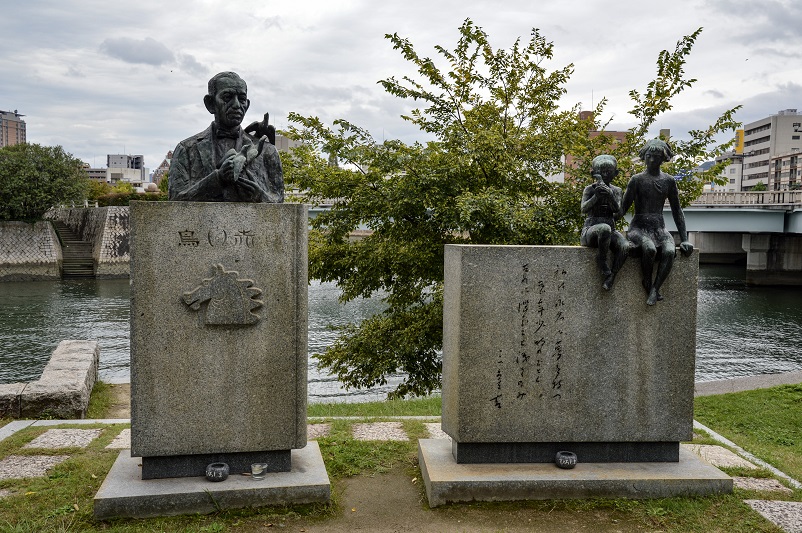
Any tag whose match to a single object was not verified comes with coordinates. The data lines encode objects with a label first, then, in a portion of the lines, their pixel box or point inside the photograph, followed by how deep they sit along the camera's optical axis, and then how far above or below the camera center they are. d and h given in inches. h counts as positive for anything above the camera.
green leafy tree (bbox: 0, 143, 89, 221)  1547.7 +101.9
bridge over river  1120.2 +46.8
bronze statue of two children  226.1 +7.2
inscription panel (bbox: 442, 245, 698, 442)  227.3 -38.2
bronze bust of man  211.5 +22.0
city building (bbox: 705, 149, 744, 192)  3676.2 +372.7
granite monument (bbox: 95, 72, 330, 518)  204.2 -33.1
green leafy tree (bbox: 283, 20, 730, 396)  398.3 +29.6
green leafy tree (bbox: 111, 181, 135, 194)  2840.1 +177.4
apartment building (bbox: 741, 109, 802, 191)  3053.6 +444.0
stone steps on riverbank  1626.5 -70.4
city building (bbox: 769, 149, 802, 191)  2849.4 +304.1
